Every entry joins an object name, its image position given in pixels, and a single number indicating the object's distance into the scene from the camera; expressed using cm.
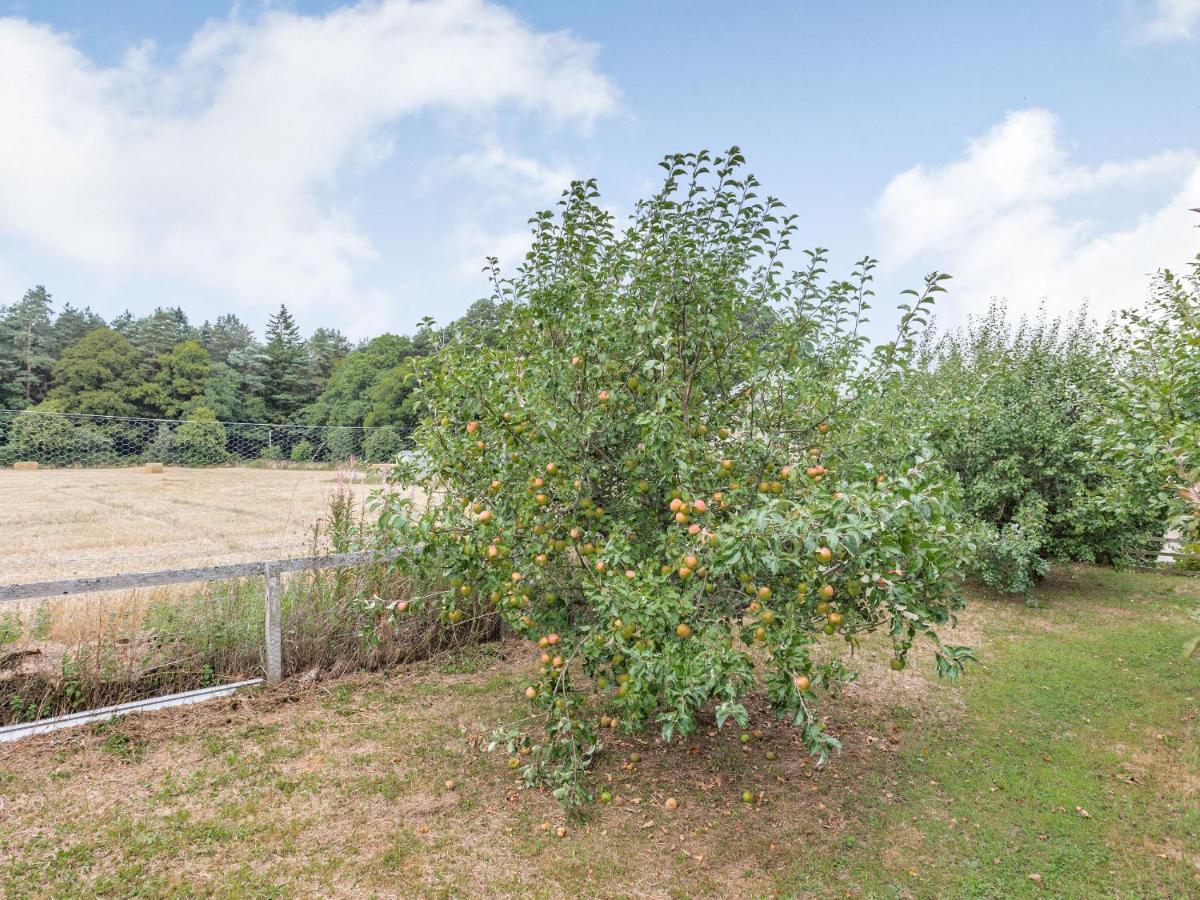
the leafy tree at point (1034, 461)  760
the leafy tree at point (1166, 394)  292
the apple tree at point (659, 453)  260
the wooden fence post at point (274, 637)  457
